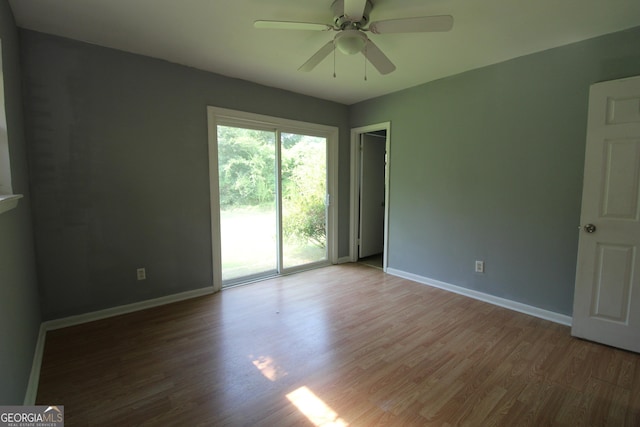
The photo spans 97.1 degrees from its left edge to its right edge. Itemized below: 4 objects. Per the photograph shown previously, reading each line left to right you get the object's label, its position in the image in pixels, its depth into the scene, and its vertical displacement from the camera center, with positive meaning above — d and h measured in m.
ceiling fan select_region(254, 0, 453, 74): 1.72 +1.04
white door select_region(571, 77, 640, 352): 2.09 -0.26
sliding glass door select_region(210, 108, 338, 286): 3.40 -0.13
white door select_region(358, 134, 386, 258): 4.69 -0.10
